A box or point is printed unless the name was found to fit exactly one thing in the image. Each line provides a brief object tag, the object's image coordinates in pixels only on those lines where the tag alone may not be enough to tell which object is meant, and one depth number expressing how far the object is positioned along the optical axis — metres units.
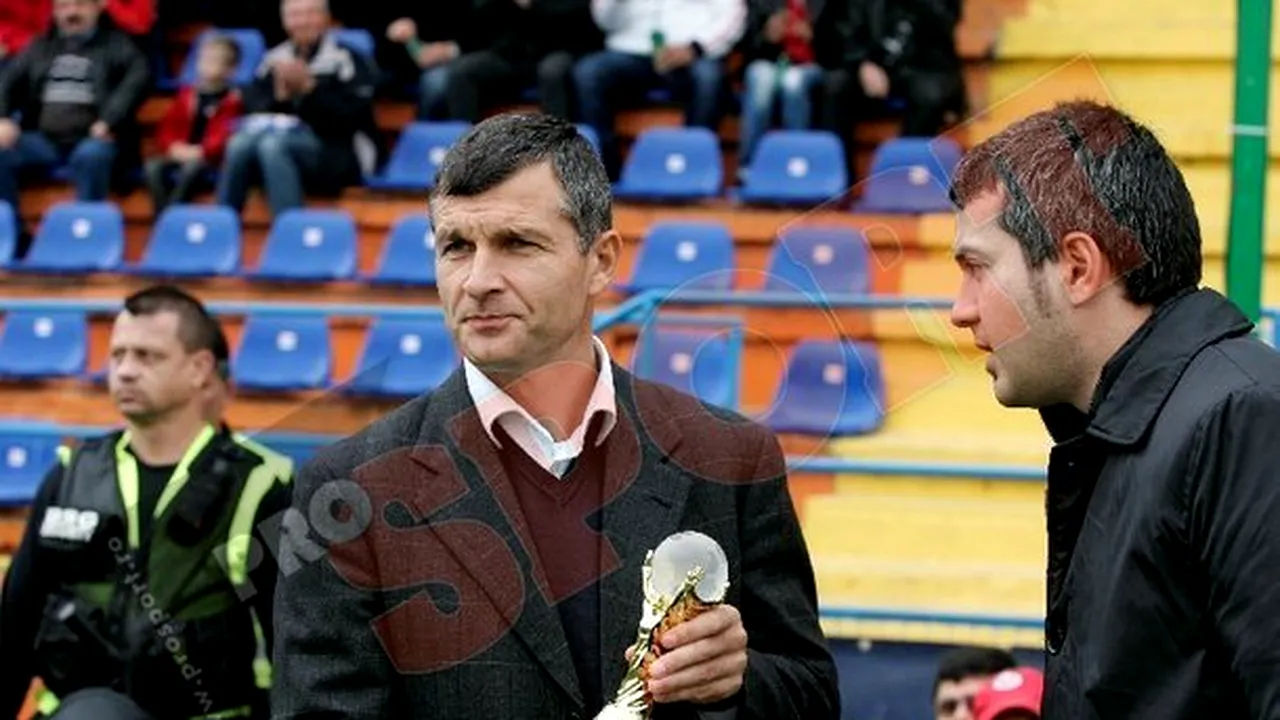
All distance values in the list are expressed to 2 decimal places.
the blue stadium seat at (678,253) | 8.62
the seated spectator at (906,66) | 9.40
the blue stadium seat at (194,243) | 10.23
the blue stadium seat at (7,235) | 10.71
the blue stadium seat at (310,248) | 9.91
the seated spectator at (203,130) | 10.94
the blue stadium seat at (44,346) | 9.85
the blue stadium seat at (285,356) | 9.24
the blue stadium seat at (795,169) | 9.21
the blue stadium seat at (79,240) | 10.56
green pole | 4.49
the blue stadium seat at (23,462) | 8.76
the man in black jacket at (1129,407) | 2.44
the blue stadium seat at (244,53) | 11.38
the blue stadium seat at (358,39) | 10.84
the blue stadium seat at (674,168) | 9.71
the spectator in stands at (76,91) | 11.12
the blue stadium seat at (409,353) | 8.26
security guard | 4.77
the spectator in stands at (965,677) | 5.38
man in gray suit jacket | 2.94
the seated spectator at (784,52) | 9.80
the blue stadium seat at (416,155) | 10.46
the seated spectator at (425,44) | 10.77
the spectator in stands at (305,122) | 10.44
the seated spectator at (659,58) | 10.09
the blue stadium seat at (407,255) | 9.78
